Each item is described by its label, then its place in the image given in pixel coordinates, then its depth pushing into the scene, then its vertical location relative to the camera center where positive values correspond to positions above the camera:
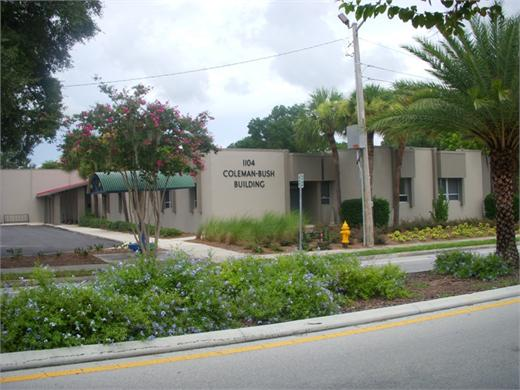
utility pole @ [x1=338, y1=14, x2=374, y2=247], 21.38 +1.31
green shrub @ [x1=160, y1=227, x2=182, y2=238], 28.72 -1.54
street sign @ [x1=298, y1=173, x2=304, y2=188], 19.62 +0.65
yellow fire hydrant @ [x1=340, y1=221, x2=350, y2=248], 22.40 -1.43
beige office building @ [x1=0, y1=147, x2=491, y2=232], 27.64 +0.73
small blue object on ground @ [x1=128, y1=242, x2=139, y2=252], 20.81 -1.61
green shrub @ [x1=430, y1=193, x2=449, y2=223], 30.47 -0.77
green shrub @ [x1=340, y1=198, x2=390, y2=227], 27.38 -0.72
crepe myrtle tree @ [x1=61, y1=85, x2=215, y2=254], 15.20 +1.74
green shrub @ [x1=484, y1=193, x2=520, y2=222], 33.72 -0.62
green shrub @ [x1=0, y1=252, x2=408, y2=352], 6.40 -1.25
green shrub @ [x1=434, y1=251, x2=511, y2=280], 10.86 -1.37
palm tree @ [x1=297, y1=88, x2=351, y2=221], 27.59 +3.78
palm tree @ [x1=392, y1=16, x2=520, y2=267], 11.23 +1.90
